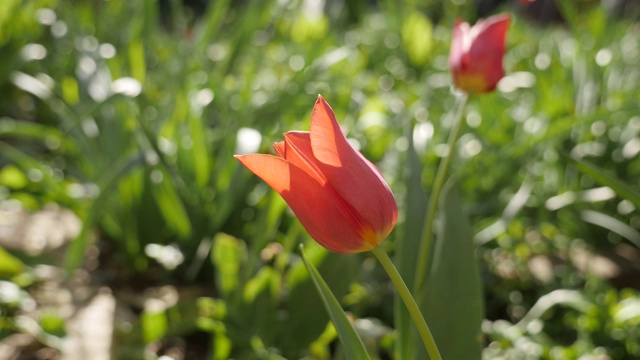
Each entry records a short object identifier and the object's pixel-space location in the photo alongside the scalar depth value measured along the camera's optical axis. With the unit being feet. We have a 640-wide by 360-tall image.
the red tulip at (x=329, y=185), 1.45
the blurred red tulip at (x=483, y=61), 2.14
